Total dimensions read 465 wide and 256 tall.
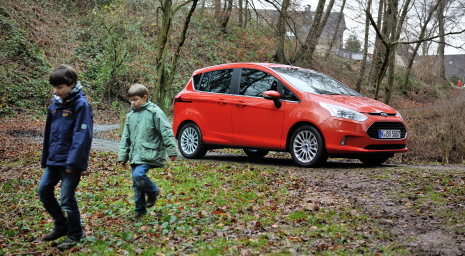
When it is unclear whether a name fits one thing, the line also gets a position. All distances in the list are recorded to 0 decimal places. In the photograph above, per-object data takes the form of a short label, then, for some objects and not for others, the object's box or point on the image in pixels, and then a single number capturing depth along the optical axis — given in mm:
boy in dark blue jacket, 4727
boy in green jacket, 5766
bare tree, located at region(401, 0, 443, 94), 24266
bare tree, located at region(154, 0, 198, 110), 12969
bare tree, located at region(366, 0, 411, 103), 14014
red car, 8891
